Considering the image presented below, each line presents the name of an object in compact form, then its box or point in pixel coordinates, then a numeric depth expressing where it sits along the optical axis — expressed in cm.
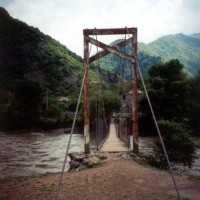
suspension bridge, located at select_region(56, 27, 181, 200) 1123
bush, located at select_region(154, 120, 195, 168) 1504
